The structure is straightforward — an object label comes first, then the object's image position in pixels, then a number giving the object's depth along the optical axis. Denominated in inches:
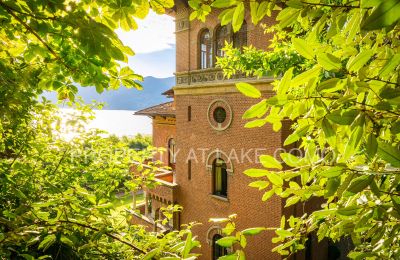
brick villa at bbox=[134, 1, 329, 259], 377.1
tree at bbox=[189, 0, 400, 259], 35.7
